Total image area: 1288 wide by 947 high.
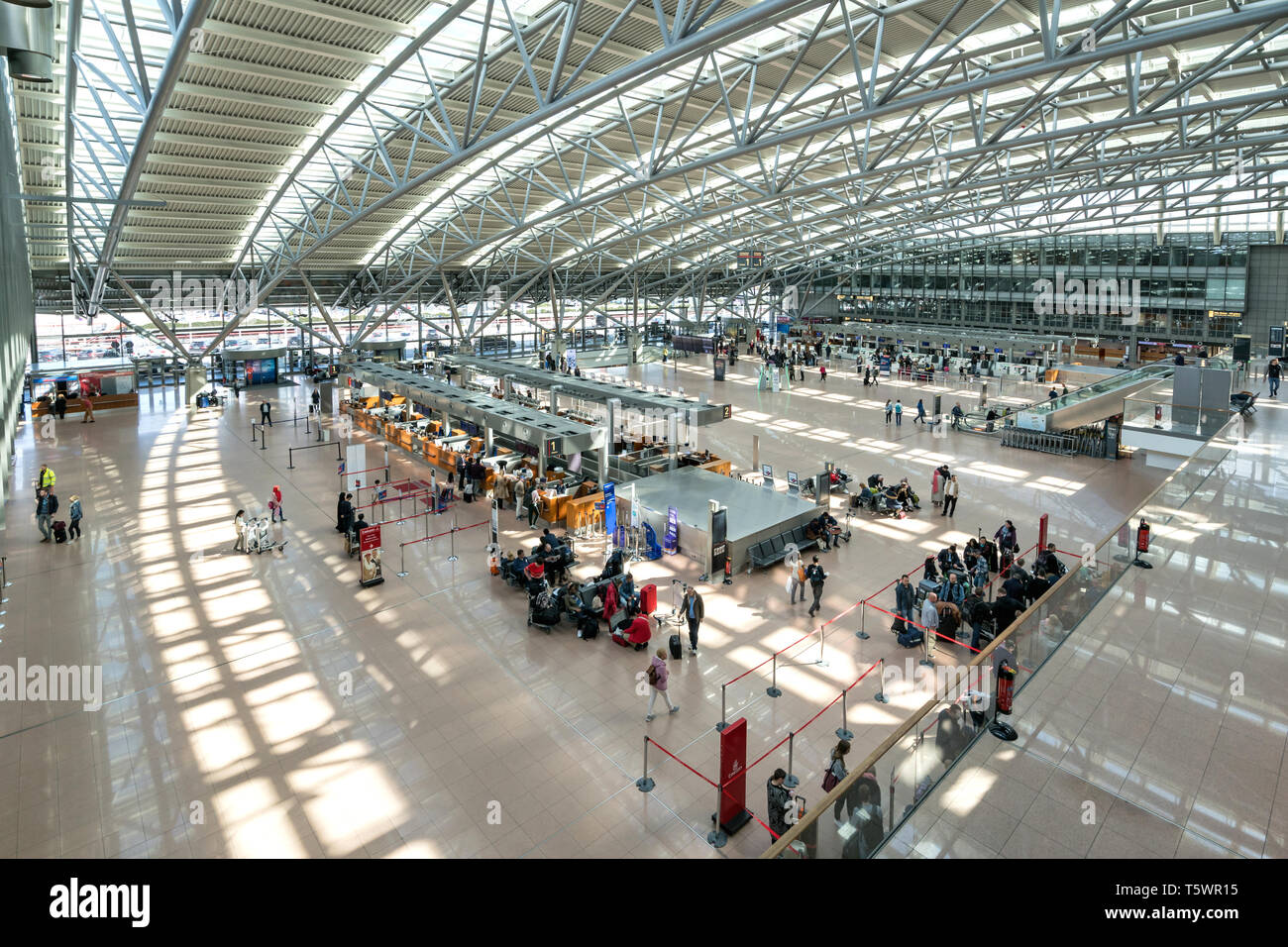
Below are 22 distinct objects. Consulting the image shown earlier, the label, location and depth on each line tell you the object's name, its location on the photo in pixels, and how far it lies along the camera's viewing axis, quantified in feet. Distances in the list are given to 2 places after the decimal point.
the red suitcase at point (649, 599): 43.09
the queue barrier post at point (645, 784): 28.44
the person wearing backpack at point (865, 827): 19.76
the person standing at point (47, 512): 54.75
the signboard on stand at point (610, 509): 56.03
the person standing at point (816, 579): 43.91
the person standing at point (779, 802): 25.50
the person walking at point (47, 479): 60.85
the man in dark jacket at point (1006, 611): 38.42
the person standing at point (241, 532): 53.11
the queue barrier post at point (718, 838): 25.67
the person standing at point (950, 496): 62.95
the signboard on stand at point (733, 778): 25.95
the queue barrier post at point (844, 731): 32.12
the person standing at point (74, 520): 55.57
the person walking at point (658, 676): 32.45
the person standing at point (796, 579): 45.62
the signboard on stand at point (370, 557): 47.57
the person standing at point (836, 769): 26.99
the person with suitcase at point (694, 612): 39.11
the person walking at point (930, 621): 39.29
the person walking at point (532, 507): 60.49
